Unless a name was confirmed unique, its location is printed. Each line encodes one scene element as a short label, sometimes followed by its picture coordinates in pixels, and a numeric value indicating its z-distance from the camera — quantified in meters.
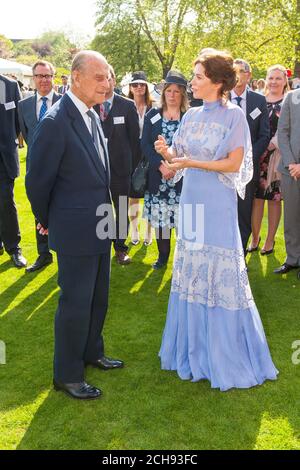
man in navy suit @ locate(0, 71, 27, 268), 5.87
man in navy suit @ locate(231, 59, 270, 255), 5.46
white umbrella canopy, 22.12
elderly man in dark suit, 2.92
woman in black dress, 5.90
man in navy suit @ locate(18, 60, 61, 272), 5.46
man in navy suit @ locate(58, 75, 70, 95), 20.36
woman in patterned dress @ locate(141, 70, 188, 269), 5.40
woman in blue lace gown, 3.26
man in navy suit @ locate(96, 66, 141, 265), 5.88
